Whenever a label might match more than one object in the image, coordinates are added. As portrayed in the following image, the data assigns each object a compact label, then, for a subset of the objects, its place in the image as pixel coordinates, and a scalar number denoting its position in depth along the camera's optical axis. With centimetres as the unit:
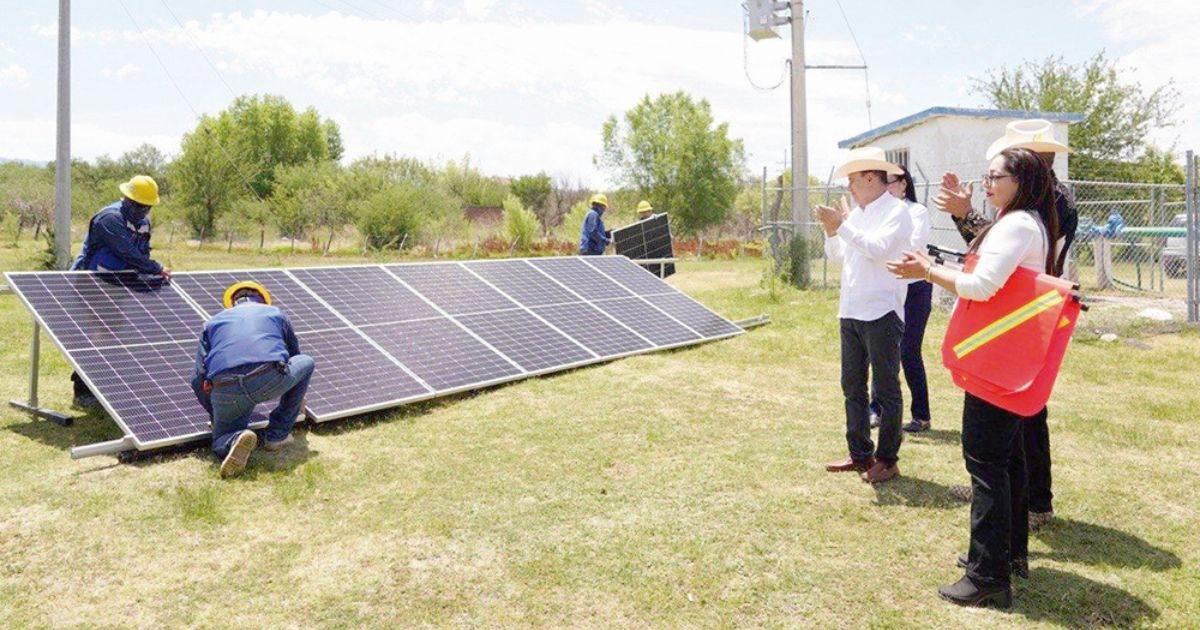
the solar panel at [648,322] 980
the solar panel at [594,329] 909
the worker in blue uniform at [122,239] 706
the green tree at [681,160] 4122
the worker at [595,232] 1305
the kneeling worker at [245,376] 552
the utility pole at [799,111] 1758
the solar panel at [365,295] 795
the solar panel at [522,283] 959
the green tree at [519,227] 3347
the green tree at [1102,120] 2633
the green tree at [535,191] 5533
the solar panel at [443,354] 746
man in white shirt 496
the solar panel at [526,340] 830
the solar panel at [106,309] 617
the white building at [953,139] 1627
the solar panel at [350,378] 652
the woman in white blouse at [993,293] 358
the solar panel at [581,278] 1033
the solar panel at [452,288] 883
